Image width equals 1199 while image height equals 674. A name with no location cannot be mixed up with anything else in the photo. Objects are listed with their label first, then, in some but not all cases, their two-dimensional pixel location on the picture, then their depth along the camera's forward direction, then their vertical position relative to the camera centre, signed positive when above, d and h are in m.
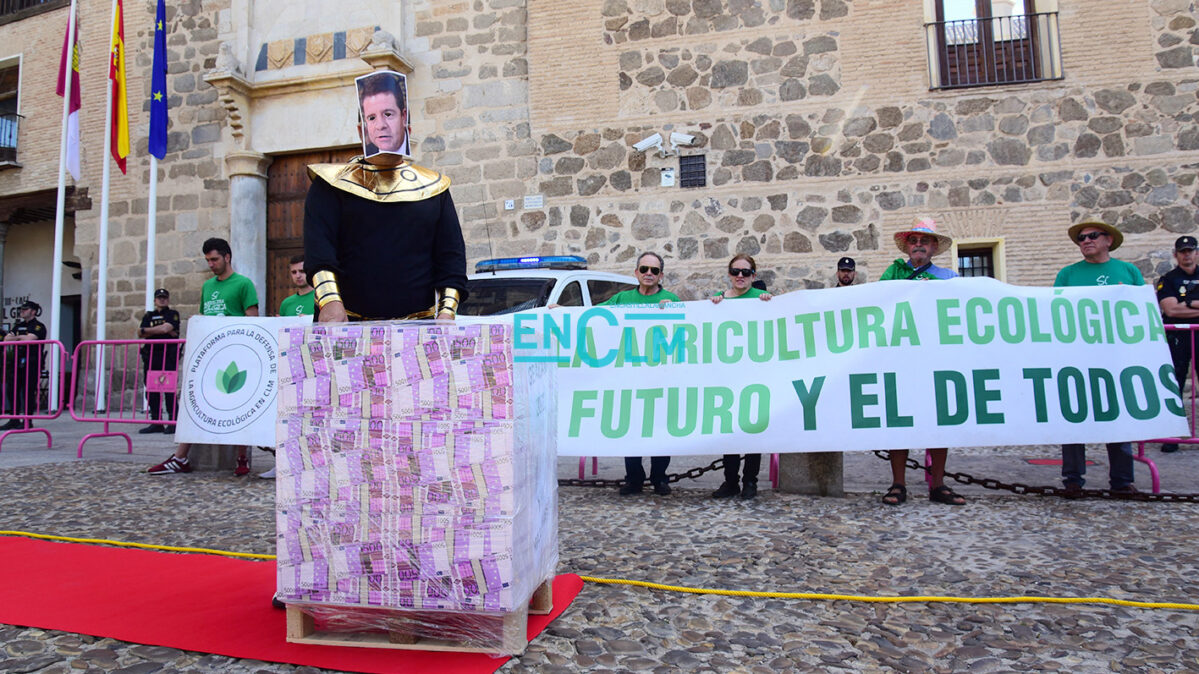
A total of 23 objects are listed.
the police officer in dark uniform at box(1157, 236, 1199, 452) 6.53 +0.76
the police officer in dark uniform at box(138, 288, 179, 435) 6.73 +0.50
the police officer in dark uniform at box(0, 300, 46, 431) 7.10 +0.27
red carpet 2.30 -0.74
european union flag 11.05 +4.48
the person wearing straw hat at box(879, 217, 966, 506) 4.66 +0.76
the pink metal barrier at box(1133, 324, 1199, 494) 4.97 +0.11
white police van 6.37 +0.95
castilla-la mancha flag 11.87 +4.84
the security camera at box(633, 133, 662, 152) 10.20 +3.36
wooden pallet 2.28 -0.77
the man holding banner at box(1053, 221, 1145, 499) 4.82 +0.72
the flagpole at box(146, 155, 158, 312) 11.36 +2.78
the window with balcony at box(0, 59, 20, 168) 14.57 +6.38
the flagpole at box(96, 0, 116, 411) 11.65 +2.87
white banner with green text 4.75 +0.03
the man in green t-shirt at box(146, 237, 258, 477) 6.45 +0.98
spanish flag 11.33 +4.84
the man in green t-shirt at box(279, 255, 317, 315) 6.39 +0.84
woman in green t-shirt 4.89 -0.49
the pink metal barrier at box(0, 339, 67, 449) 7.01 +0.23
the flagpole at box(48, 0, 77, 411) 11.73 +3.20
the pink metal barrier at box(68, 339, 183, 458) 6.70 +0.24
